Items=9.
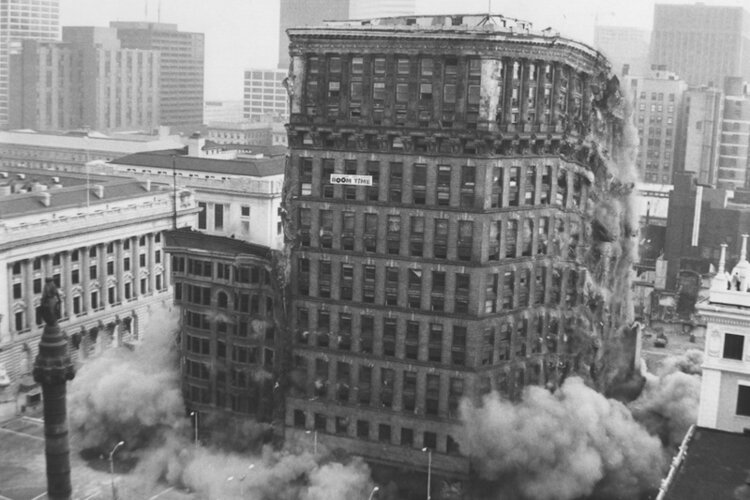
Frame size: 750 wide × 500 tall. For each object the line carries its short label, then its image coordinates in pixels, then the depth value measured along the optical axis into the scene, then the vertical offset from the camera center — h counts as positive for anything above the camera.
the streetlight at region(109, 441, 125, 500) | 97.56 -33.86
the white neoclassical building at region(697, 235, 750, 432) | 85.06 -18.66
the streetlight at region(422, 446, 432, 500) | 95.50 -30.81
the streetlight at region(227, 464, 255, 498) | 95.25 -32.62
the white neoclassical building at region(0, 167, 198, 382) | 125.44 -20.62
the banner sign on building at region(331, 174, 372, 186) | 97.69 -7.43
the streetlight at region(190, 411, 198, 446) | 105.85 -30.68
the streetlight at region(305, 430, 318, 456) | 100.12 -30.51
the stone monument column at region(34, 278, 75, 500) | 57.69 -15.78
